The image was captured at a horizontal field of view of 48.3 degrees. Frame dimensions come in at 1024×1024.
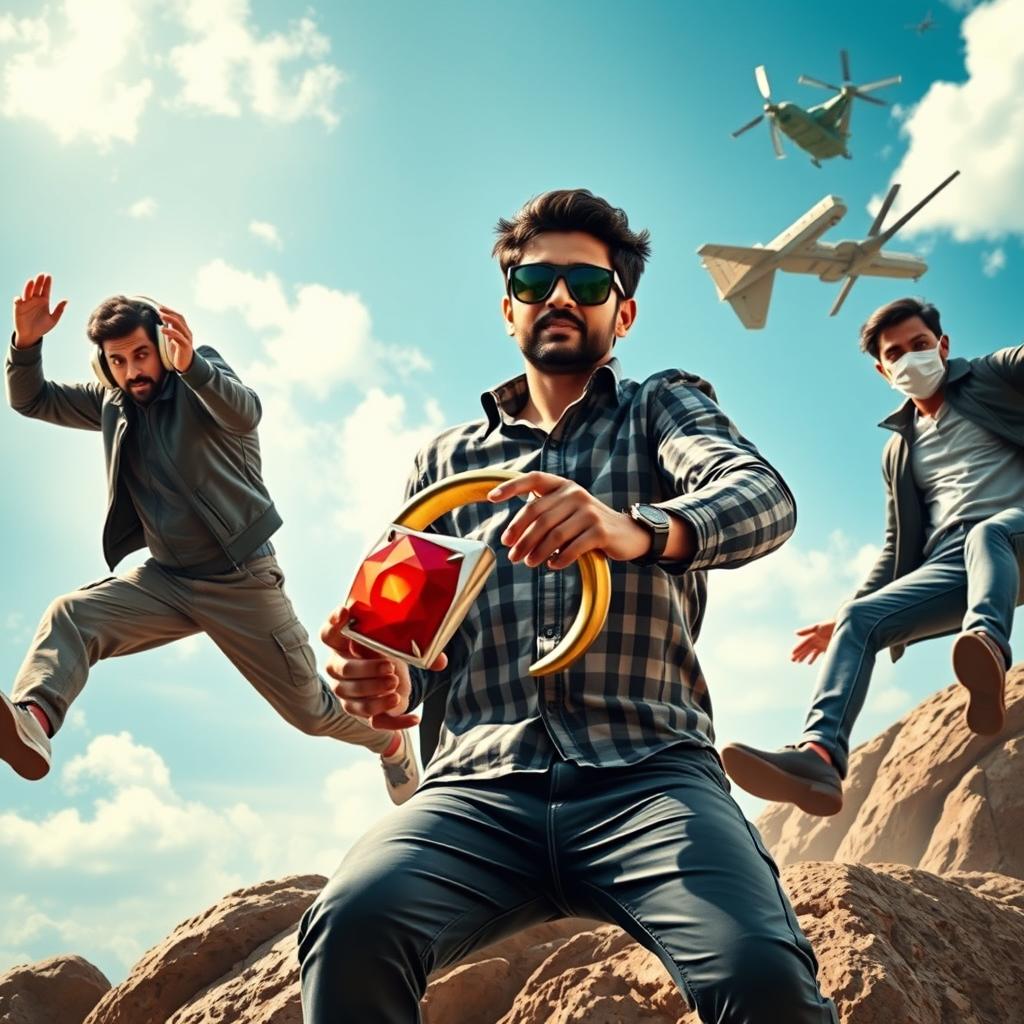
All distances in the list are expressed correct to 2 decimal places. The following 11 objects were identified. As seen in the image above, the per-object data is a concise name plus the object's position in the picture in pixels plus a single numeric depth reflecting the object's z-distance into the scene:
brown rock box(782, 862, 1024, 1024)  3.08
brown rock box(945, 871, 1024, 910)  4.40
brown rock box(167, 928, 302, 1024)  4.32
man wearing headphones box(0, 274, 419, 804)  6.28
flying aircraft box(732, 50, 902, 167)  40.31
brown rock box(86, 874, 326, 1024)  5.14
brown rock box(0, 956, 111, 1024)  5.94
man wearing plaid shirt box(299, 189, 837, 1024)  1.92
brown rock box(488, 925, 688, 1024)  3.40
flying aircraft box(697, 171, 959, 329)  34.84
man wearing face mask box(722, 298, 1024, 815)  4.93
